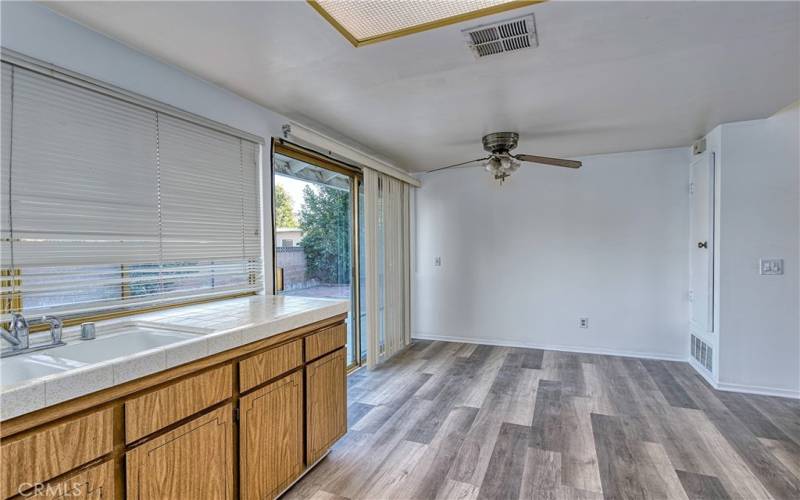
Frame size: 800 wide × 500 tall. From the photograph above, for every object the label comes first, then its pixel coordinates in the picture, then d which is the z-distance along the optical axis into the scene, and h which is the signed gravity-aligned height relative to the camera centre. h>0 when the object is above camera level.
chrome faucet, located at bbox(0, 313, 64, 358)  1.37 -0.31
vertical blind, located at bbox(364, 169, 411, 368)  4.00 -0.20
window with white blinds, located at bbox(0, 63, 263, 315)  1.54 +0.22
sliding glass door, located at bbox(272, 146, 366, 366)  3.11 +0.15
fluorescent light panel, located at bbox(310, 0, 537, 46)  1.61 +1.01
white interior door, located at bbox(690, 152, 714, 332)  3.51 +0.02
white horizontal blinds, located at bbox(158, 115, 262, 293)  2.12 +0.24
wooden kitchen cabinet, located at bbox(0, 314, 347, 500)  1.10 -0.67
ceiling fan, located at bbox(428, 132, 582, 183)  3.31 +0.79
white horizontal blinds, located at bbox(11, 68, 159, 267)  1.55 +0.32
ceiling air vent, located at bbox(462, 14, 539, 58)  1.74 +1.00
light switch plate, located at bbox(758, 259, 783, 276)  3.22 -0.18
